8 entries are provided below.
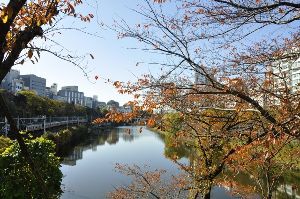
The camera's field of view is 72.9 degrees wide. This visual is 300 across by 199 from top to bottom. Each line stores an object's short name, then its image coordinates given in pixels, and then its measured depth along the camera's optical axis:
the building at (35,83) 78.97
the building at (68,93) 104.15
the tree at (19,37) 1.17
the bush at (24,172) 6.44
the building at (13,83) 60.35
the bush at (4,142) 9.89
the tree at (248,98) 2.69
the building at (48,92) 88.48
